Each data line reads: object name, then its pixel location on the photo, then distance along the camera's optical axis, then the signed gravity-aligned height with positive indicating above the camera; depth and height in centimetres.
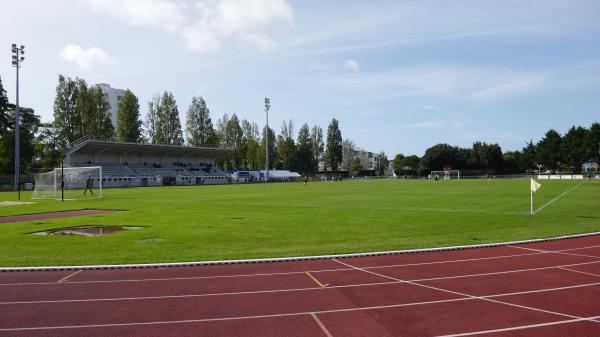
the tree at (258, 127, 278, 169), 13075 +797
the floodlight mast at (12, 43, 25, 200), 5790 +1618
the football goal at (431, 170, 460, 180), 11950 +26
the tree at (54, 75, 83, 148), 8550 +1302
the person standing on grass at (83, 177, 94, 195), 4812 -68
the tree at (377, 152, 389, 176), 17000 +140
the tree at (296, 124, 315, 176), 13988 +746
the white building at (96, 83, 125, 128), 12535 +2412
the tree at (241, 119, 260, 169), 12900 +880
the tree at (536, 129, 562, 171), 13362 +698
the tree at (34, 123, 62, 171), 8481 +601
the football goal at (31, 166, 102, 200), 4472 -73
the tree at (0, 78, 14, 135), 7544 +1225
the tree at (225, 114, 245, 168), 12356 +1078
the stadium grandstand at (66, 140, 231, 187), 8156 +332
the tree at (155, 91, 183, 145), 10550 +1371
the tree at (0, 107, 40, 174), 7619 +692
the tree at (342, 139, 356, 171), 18350 +885
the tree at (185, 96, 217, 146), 11200 +1372
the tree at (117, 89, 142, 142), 9356 +1282
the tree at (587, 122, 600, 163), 12088 +913
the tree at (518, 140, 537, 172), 14582 +538
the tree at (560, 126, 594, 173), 12310 +745
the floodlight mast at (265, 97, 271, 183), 9962 +1644
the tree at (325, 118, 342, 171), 14388 +992
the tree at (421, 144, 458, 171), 13662 +565
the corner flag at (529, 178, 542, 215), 2213 -56
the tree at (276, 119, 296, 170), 13750 +737
